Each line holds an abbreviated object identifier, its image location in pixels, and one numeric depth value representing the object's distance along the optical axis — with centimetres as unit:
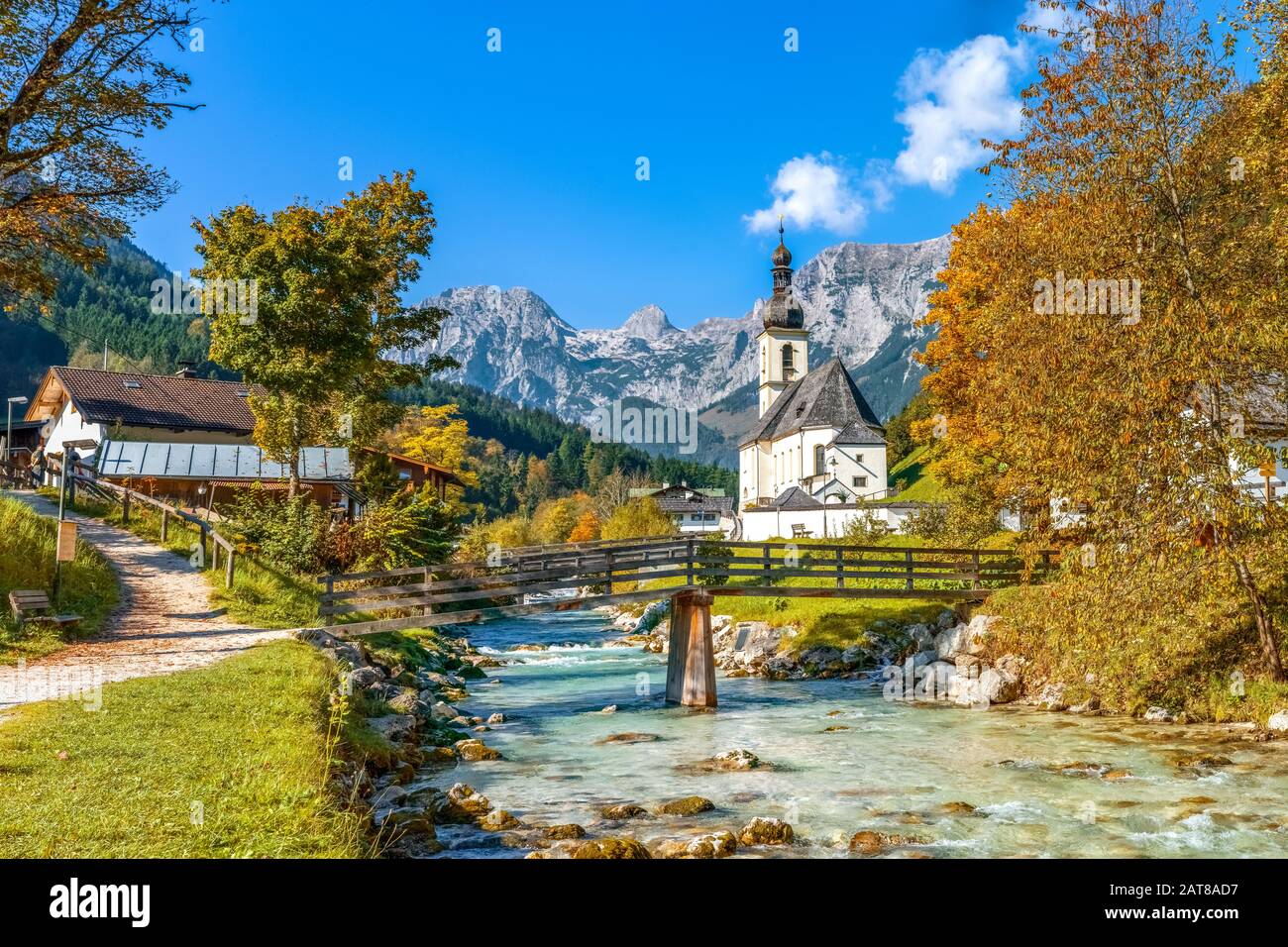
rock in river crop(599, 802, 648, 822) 1183
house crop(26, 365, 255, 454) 4291
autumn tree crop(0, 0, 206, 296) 1627
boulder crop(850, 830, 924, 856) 1041
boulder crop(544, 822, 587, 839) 1088
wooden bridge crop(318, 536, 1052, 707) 2073
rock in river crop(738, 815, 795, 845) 1074
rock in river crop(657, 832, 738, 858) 1010
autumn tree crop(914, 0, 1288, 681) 1528
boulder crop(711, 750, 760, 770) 1488
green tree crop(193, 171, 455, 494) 2833
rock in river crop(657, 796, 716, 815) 1206
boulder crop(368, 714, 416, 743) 1520
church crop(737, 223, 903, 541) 6619
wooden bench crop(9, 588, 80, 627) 1661
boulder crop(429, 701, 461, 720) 1886
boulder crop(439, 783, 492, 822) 1169
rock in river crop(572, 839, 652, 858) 984
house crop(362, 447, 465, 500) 5231
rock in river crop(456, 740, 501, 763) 1541
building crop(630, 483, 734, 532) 9900
